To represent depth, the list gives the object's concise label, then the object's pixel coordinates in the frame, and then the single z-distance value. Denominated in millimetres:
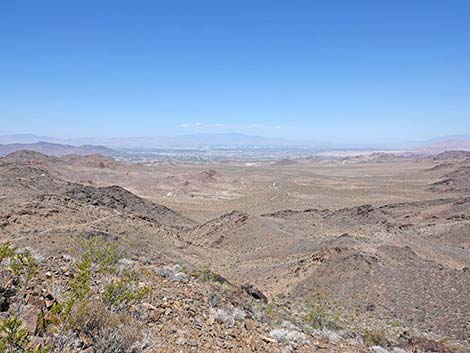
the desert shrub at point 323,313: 10633
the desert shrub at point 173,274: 8893
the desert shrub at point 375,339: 9086
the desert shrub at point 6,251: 5576
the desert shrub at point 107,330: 4875
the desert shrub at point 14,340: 3980
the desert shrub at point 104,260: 8469
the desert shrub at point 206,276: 10020
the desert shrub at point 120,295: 6168
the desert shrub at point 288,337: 6664
